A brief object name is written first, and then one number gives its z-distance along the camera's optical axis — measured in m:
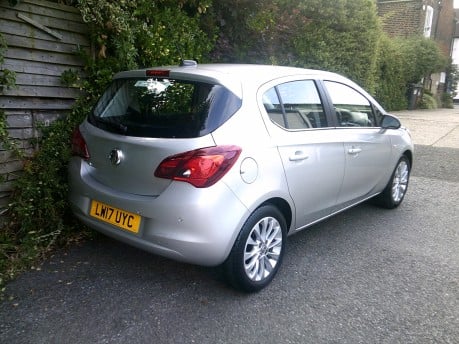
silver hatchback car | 2.74
